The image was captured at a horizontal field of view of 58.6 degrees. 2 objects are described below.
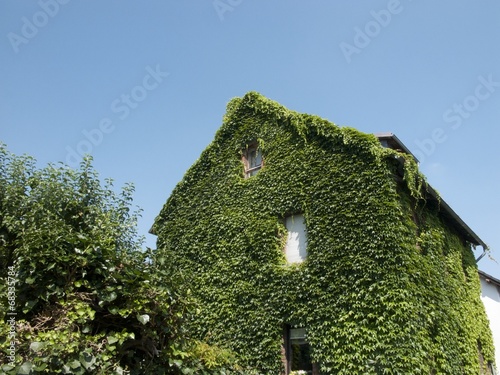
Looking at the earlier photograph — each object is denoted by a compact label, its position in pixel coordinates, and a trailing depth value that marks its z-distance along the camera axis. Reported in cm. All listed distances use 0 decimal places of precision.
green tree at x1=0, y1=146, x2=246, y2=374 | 662
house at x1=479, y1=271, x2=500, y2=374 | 1861
